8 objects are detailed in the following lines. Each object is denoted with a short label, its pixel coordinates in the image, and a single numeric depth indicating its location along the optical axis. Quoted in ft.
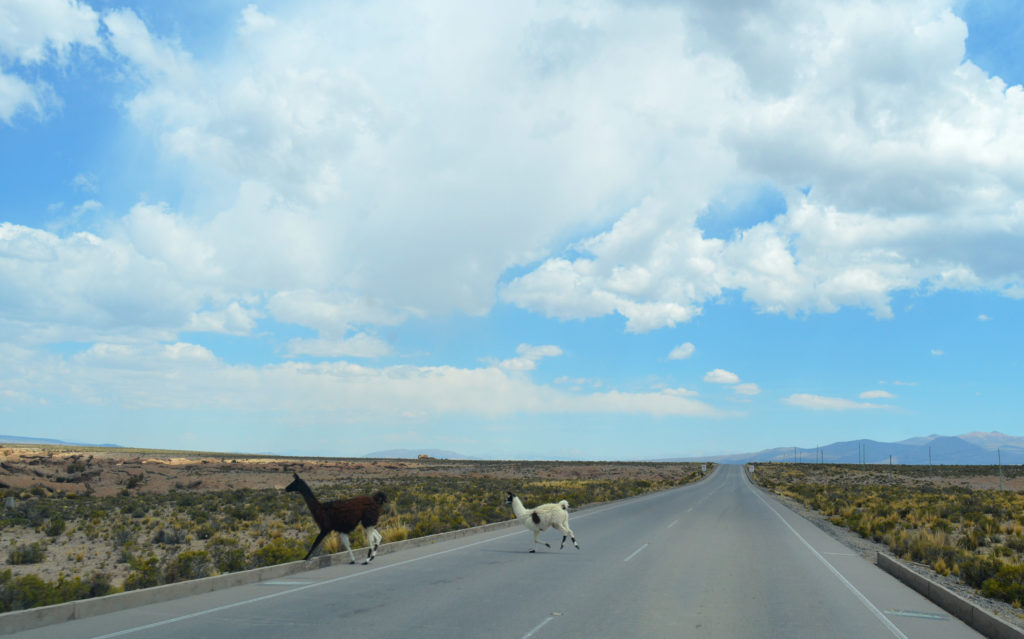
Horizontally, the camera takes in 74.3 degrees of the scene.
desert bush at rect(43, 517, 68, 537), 69.35
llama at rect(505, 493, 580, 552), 50.03
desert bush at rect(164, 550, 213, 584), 38.93
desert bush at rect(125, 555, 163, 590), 35.71
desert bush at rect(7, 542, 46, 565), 53.93
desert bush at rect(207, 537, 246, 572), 41.86
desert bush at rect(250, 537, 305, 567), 43.71
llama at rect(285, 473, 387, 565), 41.96
